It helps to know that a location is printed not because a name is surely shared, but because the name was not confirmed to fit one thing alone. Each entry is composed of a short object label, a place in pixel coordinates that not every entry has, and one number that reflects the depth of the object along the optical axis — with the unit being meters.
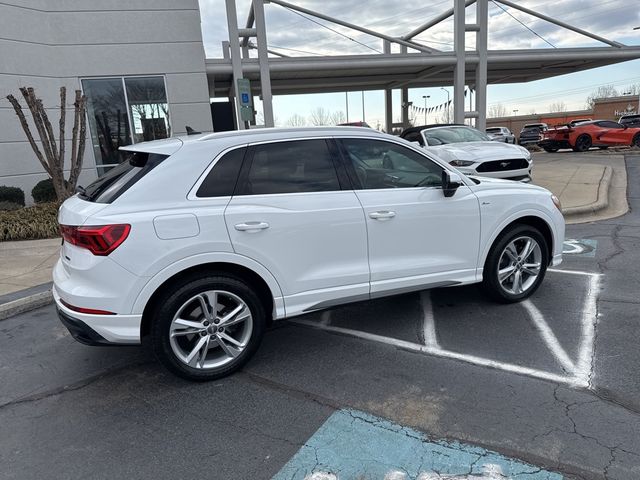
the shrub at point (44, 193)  11.18
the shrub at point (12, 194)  10.89
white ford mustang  8.88
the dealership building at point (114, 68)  11.89
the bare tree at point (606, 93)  94.64
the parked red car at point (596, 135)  22.08
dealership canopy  15.05
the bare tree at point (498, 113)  107.18
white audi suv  3.09
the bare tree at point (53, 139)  9.11
